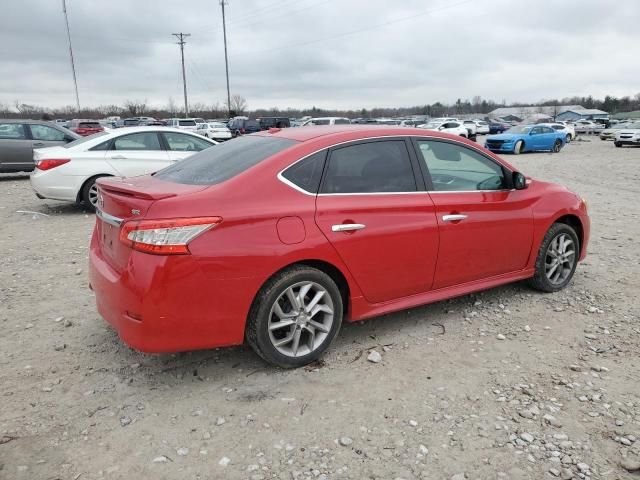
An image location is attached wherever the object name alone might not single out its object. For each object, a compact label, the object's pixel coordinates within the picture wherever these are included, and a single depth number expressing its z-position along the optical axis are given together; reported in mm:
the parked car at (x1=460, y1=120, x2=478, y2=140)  39300
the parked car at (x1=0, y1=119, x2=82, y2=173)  12938
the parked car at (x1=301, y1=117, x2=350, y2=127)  27416
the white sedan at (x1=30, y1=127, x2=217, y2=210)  8453
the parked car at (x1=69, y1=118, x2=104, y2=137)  32297
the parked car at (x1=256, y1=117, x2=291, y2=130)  36428
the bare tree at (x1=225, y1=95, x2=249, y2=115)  78544
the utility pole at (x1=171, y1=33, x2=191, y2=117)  62500
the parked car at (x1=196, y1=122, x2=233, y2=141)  34456
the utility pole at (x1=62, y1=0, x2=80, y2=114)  54062
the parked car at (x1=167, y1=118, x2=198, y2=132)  38938
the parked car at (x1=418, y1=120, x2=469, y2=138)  34969
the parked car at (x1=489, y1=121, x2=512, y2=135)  47681
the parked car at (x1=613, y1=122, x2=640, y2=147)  28866
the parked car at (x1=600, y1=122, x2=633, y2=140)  36278
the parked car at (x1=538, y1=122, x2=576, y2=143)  35603
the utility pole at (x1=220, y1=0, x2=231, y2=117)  56219
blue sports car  24297
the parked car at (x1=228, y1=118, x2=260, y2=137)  36281
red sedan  2982
